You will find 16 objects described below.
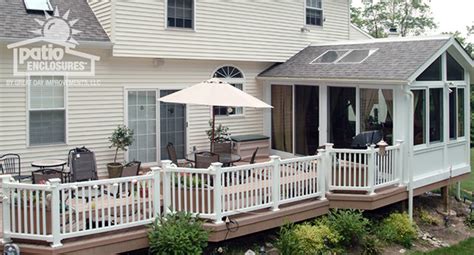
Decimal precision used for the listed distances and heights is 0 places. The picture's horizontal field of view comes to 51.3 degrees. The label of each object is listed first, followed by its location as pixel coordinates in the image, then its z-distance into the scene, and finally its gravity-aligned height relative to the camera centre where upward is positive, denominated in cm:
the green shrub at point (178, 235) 709 -159
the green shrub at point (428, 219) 1038 -196
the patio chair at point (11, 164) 990 -77
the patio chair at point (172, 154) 1067 -60
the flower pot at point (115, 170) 1080 -96
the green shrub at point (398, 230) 917 -195
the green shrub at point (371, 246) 865 -211
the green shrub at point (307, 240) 804 -189
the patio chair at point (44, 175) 820 -83
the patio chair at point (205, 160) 948 -64
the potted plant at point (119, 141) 1087 -33
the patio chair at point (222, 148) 1237 -54
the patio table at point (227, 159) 987 -66
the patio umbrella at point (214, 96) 872 +55
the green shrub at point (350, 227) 868 -178
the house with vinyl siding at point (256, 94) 987 +73
